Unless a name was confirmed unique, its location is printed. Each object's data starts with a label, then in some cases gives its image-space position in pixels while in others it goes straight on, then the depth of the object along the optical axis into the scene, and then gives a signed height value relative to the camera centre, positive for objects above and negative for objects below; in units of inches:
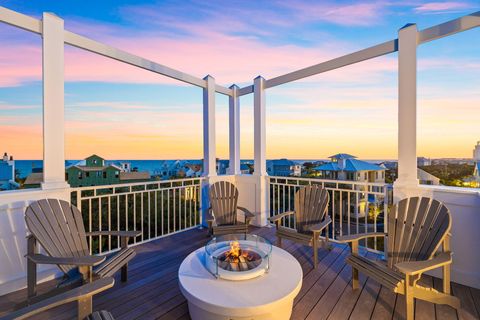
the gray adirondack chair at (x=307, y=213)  117.2 -33.4
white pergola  96.9 +44.9
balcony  77.8 -36.9
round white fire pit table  56.4 -40.1
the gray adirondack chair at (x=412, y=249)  67.0 -34.0
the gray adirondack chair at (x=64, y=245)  67.4 -32.4
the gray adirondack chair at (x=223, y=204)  147.9 -33.3
